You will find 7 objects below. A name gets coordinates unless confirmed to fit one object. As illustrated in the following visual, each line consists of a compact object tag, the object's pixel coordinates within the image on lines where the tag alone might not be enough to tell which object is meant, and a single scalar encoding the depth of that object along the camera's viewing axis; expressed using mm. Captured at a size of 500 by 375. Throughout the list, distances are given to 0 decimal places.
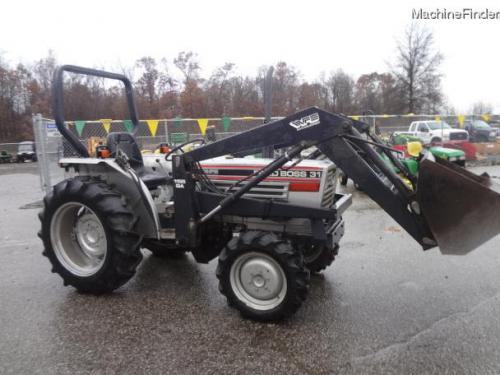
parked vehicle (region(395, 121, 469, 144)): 19812
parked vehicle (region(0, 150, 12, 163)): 25562
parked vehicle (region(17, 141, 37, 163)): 24859
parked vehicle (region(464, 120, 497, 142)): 21625
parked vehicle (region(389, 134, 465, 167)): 11571
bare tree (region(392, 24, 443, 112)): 40406
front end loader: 2994
